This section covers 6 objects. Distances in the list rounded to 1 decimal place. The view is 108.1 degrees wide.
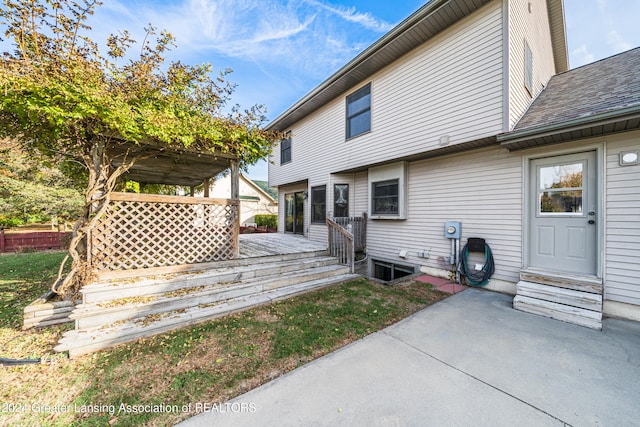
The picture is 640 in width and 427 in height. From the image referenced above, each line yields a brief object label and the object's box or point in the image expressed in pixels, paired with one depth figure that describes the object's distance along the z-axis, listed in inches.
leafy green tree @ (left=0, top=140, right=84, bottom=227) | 459.2
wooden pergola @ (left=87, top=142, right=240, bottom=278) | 147.2
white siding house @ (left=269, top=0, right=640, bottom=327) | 142.2
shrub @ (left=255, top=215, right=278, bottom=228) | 618.6
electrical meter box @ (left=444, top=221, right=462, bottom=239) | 206.3
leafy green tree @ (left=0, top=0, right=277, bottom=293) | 111.2
